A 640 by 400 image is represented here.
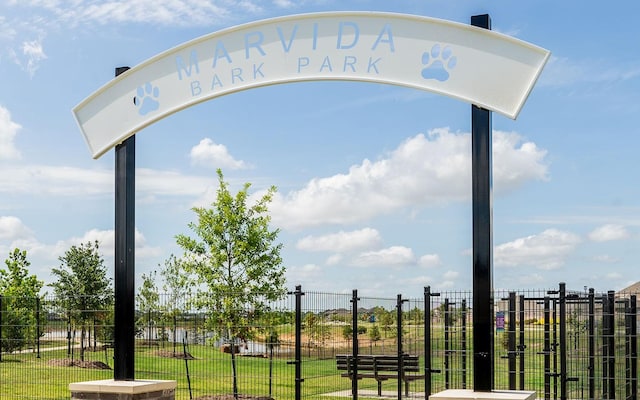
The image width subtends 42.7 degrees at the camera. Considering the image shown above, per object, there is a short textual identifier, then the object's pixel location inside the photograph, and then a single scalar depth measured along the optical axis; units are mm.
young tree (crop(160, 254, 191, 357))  13789
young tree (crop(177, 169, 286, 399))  15461
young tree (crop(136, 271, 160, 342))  17409
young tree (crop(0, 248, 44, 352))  20248
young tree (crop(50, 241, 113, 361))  22125
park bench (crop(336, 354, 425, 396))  14938
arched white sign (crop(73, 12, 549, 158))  7395
